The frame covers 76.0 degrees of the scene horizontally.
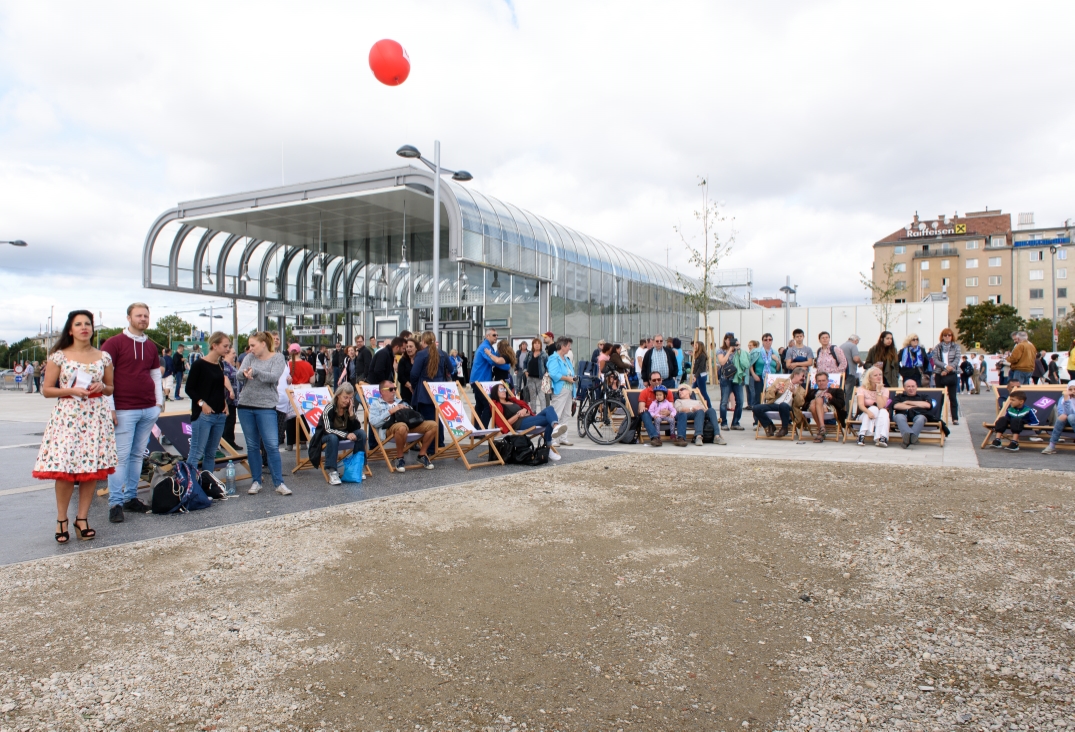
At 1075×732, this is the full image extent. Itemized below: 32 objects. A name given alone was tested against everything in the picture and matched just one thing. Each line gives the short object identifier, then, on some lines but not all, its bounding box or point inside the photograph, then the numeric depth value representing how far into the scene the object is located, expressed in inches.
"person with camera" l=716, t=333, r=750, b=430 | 502.3
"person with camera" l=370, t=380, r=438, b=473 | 333.1
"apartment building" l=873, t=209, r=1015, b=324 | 3393.2
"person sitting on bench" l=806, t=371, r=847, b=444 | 428.5
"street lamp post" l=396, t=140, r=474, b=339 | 664.4
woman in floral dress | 197.6
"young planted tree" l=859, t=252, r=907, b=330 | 1021.8
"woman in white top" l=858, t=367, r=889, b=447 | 401.1
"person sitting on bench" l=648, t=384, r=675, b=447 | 423.5
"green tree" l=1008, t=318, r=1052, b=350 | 2229.7
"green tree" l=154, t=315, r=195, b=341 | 3815.5
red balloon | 391.9
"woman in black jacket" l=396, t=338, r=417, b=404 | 368.8
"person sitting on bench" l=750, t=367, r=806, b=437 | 437.1
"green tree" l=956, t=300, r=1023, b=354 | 2485.2
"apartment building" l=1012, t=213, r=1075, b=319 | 3341.5
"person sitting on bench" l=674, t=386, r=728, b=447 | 419.8
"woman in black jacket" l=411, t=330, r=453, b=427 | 359.3
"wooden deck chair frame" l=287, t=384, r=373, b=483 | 315.6
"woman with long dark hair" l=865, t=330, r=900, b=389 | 461.1
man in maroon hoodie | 229.9
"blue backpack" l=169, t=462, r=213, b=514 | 240.5
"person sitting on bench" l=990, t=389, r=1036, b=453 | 383.9
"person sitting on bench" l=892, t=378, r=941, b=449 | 395.9
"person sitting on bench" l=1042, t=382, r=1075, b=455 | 366.3
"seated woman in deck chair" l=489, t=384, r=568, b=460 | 357.7
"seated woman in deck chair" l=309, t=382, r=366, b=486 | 298.0
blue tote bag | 299.0
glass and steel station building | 866.1
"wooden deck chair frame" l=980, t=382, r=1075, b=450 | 381.1
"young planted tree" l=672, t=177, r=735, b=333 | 837.8
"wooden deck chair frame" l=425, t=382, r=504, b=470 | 344.5
